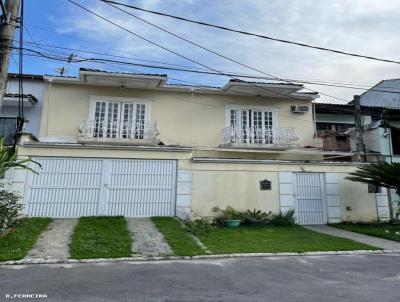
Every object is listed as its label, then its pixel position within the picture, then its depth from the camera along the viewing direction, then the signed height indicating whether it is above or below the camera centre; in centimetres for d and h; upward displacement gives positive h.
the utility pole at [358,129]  1612 +385
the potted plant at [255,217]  1248 -56
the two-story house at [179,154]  1223 +193
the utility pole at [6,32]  678 +363
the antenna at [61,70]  1601 +648
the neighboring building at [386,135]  1684 +376
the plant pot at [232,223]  1198 -77
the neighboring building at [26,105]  1474 +443
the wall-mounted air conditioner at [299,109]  1791 +534
